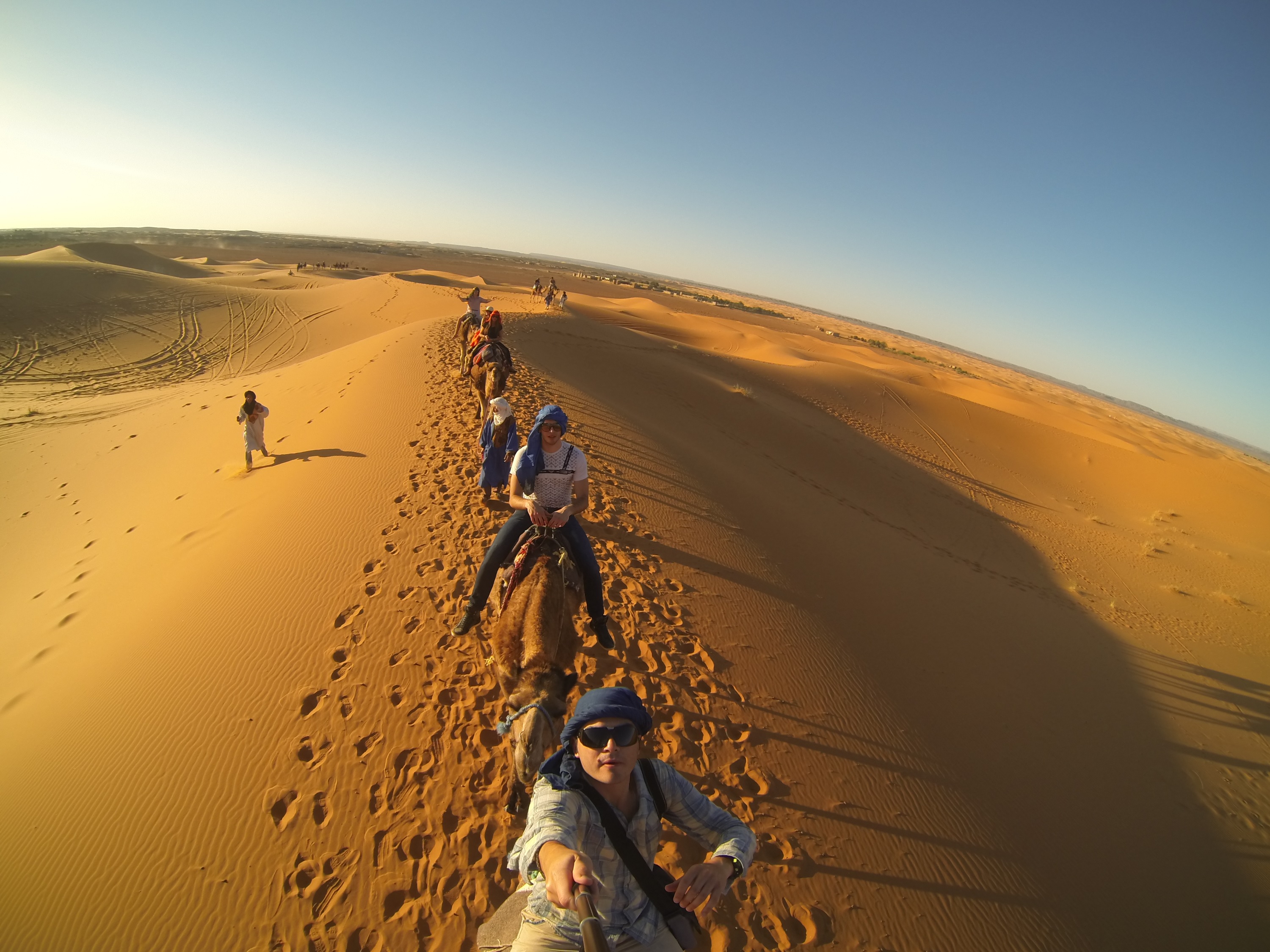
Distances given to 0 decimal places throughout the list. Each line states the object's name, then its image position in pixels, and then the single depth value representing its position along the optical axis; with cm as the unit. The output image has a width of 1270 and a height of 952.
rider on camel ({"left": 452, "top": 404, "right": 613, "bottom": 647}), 439
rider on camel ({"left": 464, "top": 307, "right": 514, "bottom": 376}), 948
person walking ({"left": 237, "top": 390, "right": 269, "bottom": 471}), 909
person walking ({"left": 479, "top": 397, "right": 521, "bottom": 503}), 715
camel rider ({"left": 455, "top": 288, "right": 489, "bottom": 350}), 1135
